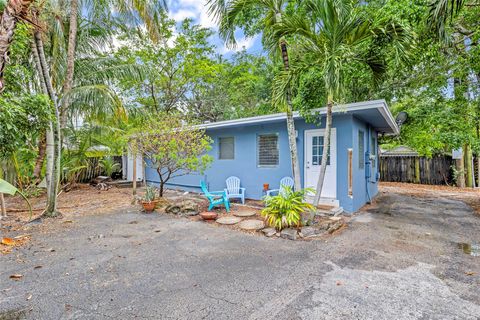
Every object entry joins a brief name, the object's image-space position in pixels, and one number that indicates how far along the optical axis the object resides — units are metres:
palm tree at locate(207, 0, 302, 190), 5.05
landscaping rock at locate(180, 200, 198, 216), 6.37
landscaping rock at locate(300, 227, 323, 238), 4.61
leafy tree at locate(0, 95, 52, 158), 3.62
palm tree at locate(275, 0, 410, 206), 4.32
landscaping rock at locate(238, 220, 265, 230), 5.10
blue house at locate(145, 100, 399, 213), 6.27
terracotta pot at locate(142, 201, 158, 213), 6.69
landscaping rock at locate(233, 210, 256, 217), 6.06
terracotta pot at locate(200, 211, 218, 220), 5.75
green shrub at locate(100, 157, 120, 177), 12.23
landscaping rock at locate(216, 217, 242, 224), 5.57
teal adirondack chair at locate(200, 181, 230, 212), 6.45
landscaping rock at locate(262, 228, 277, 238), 4.69
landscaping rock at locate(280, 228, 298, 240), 4.52
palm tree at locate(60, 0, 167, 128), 6.86
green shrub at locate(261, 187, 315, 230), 4.84
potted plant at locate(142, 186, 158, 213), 6.70
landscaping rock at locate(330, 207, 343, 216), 5.89
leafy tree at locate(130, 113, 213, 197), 6.76
